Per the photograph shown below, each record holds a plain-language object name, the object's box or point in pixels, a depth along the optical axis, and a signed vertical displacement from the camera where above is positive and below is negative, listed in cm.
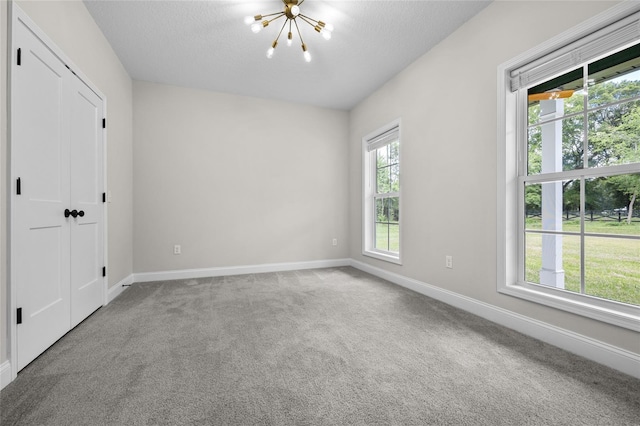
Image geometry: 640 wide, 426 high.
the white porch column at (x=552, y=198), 208 +12
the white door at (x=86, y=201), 223 +10
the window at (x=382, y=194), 386 +29
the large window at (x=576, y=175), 171 +27
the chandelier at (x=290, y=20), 238 +176
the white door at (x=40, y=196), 160 +11
